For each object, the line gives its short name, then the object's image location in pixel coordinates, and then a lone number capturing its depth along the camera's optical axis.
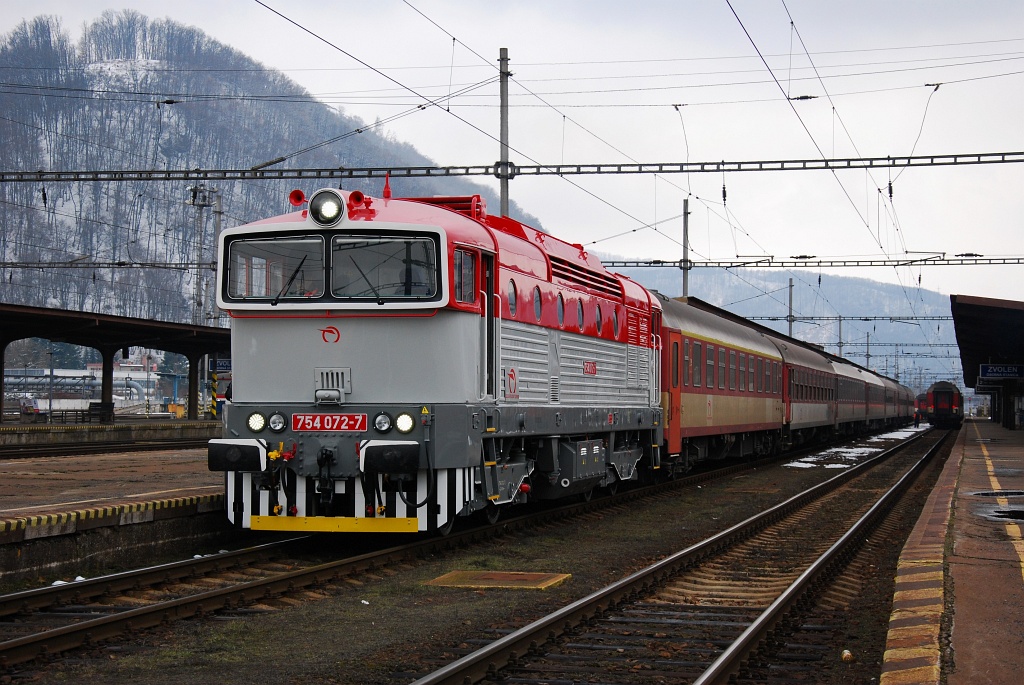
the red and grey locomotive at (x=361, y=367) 11.38
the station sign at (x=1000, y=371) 49.69
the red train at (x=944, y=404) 81.56
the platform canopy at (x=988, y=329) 26.12
